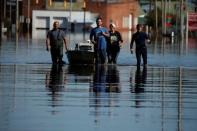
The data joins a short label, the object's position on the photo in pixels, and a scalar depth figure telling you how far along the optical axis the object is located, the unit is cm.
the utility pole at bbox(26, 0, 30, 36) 12102
